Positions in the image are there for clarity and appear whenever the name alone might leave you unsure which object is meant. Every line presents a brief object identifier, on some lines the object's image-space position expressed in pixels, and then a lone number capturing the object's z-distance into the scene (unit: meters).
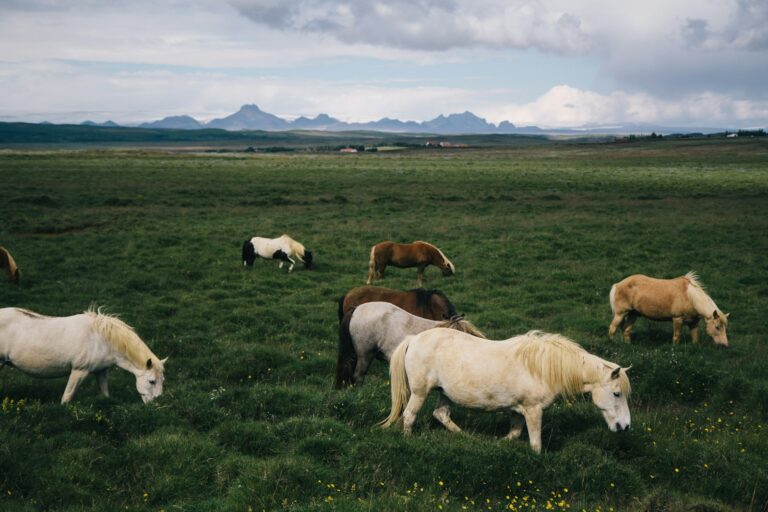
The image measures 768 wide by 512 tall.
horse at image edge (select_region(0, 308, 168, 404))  8.48
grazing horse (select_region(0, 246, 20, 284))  16.56
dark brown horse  10.66
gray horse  9.16
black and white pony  20.38
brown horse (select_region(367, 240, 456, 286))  18.88
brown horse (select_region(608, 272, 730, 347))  11.98
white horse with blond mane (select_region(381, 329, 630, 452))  7.17
